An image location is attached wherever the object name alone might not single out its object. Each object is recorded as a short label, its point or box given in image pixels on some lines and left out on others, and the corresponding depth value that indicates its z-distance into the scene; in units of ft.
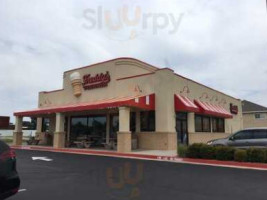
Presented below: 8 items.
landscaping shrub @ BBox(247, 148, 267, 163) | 33.74
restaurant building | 54.29
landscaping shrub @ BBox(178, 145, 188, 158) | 40.45
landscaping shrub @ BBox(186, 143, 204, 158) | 39.05
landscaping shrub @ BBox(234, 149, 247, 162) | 34.74
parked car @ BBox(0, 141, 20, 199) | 14.69
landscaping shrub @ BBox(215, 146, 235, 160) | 36.35
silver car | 38.84
